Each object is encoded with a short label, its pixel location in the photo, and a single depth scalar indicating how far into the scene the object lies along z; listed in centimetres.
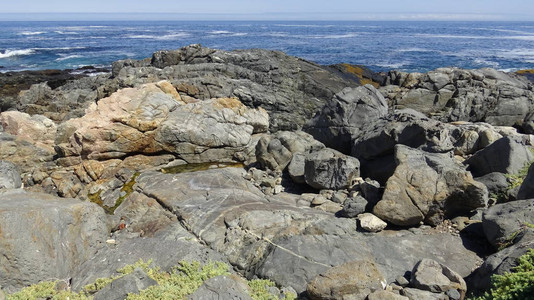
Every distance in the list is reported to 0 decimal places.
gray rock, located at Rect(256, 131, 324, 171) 1488
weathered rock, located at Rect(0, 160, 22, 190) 1323
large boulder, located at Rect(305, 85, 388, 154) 1634
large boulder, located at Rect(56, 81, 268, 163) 1551
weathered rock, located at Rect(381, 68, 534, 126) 2216
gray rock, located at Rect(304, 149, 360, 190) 1270
